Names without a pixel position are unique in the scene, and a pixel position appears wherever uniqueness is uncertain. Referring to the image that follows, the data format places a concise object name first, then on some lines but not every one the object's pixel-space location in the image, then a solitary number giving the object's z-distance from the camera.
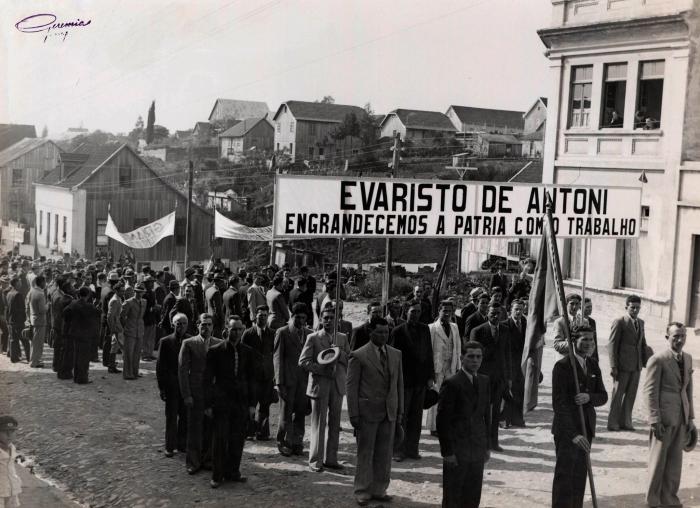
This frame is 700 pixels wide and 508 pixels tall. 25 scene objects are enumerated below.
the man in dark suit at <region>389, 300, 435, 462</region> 9.19
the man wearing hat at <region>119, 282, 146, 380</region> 13.77
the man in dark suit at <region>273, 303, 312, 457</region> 9.37
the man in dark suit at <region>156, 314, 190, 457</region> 9.30
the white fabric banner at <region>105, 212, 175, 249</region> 29.89
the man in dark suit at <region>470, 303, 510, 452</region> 9.85
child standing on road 6.40
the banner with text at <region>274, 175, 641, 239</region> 8.97
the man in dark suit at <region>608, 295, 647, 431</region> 10.56
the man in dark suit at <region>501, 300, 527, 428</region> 10.58
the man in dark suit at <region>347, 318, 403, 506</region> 7.76
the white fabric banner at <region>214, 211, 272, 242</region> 26.97
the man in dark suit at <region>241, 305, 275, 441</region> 9.84
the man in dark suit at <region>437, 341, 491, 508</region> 6.86
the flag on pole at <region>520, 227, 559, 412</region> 8.10
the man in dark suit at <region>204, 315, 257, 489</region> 8.30
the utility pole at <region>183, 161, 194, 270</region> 30.21
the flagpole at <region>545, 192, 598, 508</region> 7.01
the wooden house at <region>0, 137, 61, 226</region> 37.47
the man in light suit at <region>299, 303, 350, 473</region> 8.77
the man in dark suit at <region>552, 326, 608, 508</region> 7.15
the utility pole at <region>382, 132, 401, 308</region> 18.08
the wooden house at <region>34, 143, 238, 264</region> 39.44
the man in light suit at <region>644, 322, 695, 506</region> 7.65
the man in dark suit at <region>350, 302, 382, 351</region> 9.65
